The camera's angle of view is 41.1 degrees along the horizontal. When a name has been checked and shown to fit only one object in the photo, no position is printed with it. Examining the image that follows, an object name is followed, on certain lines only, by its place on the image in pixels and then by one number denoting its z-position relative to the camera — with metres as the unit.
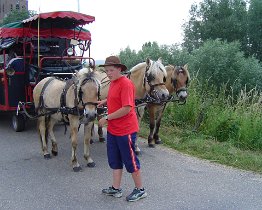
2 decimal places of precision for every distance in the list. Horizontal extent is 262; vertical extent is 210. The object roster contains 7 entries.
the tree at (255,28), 34.25
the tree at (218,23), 35.59
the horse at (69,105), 5.17
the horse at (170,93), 7.34
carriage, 8.18
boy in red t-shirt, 4.30
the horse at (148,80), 6.47
